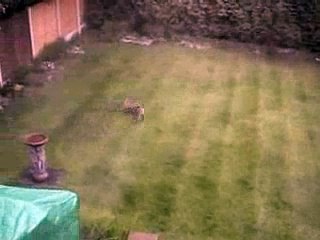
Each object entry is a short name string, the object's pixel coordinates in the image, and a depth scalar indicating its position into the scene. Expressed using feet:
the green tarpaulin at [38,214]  12.82
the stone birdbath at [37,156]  20.89
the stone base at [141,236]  18.49
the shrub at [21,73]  31.63
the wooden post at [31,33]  33.32
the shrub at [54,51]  35.46
